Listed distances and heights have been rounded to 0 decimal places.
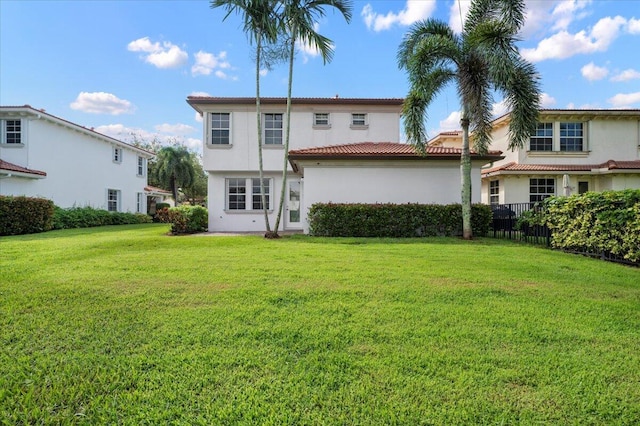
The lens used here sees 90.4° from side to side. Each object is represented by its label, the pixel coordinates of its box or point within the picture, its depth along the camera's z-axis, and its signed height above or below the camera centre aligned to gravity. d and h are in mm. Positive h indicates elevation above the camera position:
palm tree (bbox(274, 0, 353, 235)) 11180 +6807
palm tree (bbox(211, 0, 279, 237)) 10984 +6923
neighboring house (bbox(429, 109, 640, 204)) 18297 +3439
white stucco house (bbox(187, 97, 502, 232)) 13984 +2216
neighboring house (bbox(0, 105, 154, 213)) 17391 +3244
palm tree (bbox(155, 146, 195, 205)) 33281 +4729
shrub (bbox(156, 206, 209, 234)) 14008 -284
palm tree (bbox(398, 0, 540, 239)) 10719 +5052
